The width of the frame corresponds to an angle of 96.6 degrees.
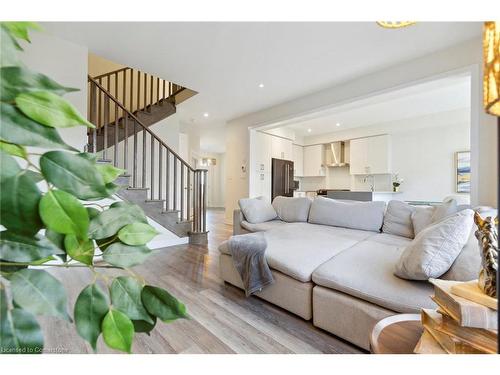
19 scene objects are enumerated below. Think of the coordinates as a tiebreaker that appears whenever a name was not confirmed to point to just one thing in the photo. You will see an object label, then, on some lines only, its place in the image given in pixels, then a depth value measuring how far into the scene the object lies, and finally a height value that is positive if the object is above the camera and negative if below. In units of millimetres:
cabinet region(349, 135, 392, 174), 5199 +707
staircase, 3047 +610
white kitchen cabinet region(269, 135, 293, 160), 5574 +933
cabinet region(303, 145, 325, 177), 6539 +688
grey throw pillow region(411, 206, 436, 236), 2146 -332
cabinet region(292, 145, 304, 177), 6584 +714
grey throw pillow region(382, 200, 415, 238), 2338 -386
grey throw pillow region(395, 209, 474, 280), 1096 -331
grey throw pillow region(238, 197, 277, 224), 3271 -405
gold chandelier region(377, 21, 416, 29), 973 +700
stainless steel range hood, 6248 +867
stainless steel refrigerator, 5520 +143
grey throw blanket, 1643 -603
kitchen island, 4520 -243
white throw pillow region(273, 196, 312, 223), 3205 -379
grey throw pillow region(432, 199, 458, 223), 1955 -227
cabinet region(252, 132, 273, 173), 5070 +729
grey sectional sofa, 1114 -564
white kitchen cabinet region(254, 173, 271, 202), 5168 -36
